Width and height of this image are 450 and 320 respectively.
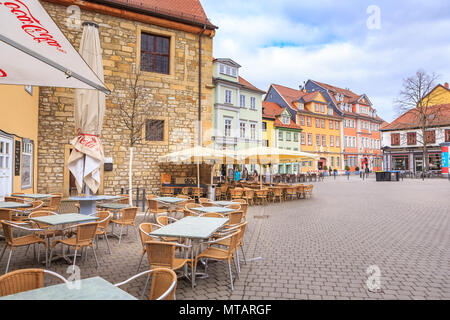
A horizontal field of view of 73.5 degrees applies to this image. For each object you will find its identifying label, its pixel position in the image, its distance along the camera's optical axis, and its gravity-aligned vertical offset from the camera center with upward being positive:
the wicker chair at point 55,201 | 7.70 -0.78
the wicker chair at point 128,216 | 6.51 -0.97
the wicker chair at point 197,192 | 12.72 -0.89
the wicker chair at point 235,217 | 5.72 -0.90
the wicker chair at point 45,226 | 5.15 -0.99
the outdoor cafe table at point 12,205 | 6.42 -0.72
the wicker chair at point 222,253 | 4.16 -1.21
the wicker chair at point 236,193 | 12.18 -0.91
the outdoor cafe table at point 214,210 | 6.48 -0.86
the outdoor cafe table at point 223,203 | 7.73 -0.84
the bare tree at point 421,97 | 35.66 +8.82
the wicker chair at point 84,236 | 4.66 -1.01
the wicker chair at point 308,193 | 14.88 -1.15
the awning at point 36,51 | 2.66 +1.26
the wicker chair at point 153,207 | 8.19 -0.98
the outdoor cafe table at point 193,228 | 3.92 -0.83
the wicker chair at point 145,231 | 4.32 -0.88
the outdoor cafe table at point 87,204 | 6.92 -0.76
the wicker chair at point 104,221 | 5.61 -0.95
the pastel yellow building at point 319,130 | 44.44 +6.23
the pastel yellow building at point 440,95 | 45.16 +11.32
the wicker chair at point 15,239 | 4.50 -1.09
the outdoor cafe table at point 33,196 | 8.38 -0.69
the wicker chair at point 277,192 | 13.62 -0.97
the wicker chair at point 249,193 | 12.38 -0.93
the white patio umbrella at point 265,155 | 12.95 +0.68
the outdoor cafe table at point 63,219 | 4.71 -0.79
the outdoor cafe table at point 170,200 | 7.95 -0.78
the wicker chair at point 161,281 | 2.55 -0.95
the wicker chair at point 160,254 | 3.62 -1.01
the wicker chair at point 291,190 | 14.27 -0.96
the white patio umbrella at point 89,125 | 6.81 +1.11
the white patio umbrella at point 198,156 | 11.50 +0.60
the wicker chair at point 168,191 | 13.16 -0.87
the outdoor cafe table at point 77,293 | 2.09 -0.88
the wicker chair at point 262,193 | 12.73 -0.96
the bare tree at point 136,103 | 13.96 +3.26
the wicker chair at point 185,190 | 12.92 -0.84
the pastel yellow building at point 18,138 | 9.15 +1.16
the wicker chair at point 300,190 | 14.63 -0.97
